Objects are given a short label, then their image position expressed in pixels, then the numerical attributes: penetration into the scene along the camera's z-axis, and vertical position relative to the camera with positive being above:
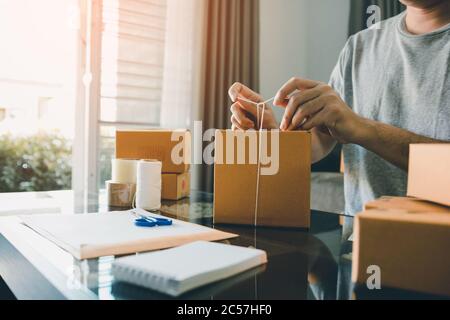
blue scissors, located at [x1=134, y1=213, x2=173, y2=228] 0.74 -0.14
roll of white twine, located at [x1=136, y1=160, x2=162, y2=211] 0.96 -0.09
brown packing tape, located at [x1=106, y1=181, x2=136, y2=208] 1.02 -0.12
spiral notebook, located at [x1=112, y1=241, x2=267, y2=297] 0.43 -0.14
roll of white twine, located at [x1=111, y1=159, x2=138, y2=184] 1.04 -0.06
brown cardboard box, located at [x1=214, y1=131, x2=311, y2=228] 0.78 -0.07
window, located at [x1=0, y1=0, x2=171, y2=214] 2.57 +0.58
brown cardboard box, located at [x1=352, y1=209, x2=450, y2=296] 0.44 -0.11
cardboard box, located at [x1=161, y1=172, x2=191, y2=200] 1.16 -0.11
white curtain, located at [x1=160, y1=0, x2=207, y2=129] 2.79 +0.60
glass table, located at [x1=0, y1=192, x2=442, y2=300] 0.44 -0.16
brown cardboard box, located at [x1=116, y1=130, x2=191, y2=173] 1.19 +0.00
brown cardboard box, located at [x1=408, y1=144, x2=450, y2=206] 0.53 -0.02
